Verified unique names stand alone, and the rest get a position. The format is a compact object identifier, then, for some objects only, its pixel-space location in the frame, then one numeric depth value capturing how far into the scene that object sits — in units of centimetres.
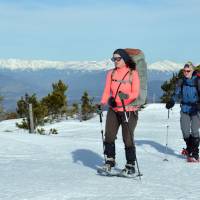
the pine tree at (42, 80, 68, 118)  6535
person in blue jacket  1482
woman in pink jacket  1150
